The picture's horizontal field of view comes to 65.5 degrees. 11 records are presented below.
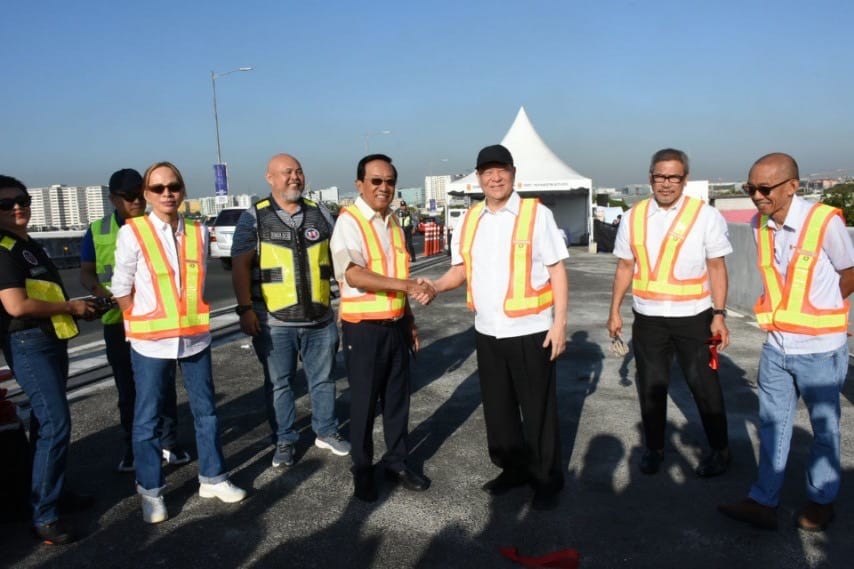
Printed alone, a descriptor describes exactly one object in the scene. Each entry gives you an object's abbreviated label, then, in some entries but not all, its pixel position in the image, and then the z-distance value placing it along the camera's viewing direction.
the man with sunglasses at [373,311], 3.82
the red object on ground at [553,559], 3.04
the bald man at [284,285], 4.18
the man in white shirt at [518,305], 3.61
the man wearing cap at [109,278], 4.15
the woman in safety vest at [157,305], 3.54
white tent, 25.66
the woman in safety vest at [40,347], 3.33
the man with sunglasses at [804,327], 3.24
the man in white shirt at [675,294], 3.92
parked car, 19.92
